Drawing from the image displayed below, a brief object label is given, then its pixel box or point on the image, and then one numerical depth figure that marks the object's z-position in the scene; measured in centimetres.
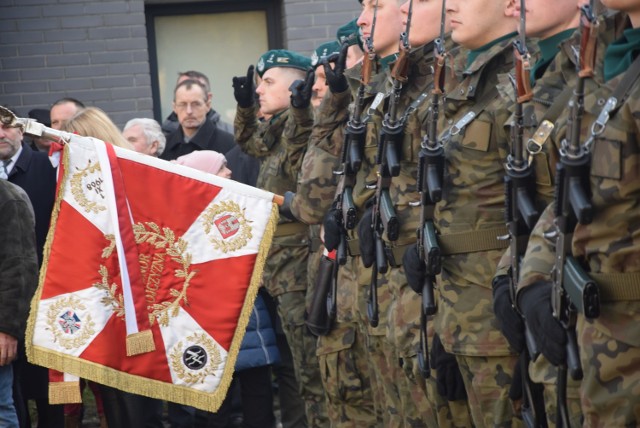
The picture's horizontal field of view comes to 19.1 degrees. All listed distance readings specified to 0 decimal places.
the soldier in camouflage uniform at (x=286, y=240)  970
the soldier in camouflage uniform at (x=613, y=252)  406
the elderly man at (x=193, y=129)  1233
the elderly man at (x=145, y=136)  1199
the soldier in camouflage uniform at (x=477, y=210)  571
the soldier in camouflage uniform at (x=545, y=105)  486
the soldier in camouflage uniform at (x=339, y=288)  825
